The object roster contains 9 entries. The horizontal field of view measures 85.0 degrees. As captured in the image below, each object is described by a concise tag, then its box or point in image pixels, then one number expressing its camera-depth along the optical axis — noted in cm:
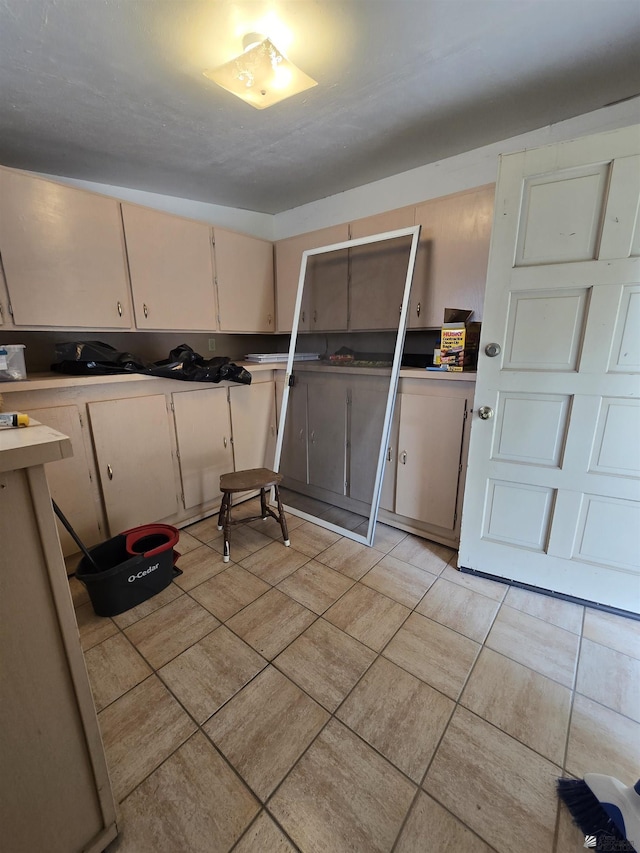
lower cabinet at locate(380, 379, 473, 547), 212
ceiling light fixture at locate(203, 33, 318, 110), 134
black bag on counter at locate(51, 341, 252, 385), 197
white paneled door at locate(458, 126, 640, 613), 149
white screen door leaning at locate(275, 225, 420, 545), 233
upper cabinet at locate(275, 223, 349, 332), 261
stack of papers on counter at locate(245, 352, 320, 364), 280
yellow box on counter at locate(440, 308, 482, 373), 204
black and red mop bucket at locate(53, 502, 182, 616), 168
